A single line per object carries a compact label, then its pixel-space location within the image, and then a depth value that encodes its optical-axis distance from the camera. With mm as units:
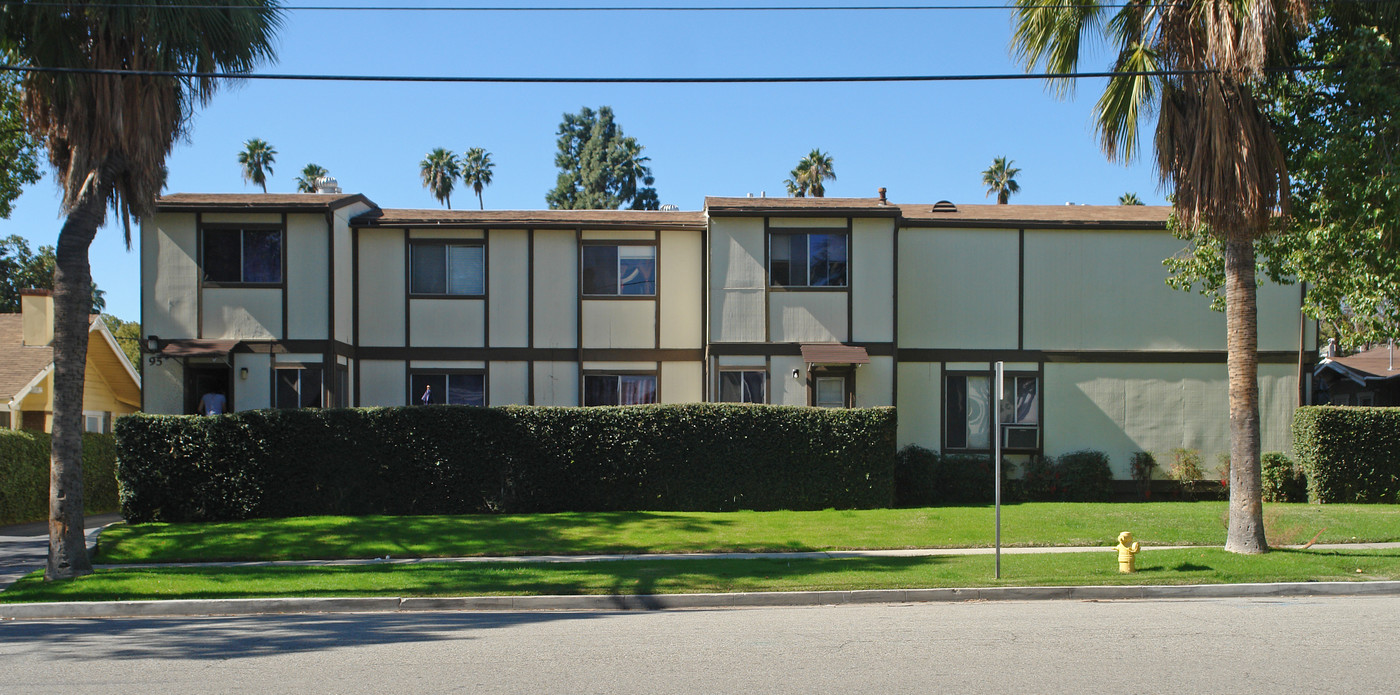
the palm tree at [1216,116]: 13008
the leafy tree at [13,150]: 20964
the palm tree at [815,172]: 51406
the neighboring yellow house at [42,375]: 22750
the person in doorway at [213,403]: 20545
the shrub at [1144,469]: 22047
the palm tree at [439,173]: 55562
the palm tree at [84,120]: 13281
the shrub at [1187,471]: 21812
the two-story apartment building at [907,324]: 22203
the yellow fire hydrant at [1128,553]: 12625
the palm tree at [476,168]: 57084
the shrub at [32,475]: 20922
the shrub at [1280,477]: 21203
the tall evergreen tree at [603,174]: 56188
